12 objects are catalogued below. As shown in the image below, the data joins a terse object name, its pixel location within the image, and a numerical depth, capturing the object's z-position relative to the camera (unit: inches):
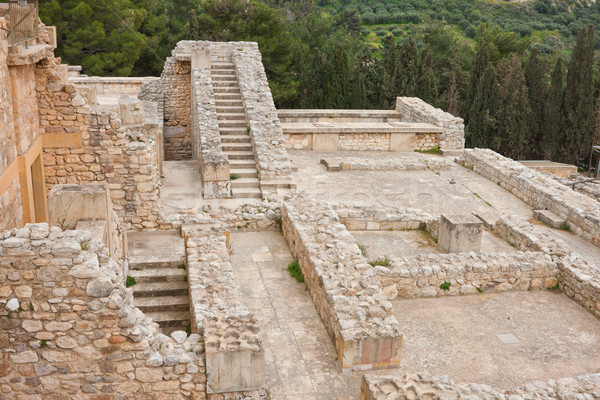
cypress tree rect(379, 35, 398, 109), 1225.4
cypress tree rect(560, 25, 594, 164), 1178.0
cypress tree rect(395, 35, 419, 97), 1216.2
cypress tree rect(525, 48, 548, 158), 1245.1
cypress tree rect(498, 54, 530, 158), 1195.3
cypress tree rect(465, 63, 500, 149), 1195.3
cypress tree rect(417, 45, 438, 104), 1222.9
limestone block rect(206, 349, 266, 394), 241.0
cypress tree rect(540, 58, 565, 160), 1213.7
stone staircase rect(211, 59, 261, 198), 499.2
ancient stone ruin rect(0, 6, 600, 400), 231.9
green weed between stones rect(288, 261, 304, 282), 360.0
